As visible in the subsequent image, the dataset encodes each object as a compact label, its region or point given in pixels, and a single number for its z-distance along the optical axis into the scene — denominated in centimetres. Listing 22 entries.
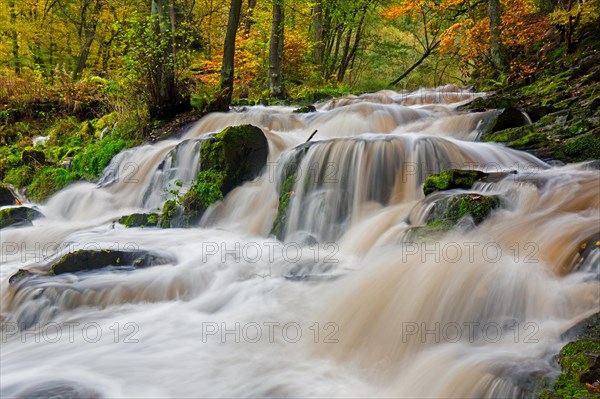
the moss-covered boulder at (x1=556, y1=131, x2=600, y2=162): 569
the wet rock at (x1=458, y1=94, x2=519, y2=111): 858
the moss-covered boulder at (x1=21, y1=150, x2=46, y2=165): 948
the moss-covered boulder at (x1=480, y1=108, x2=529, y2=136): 737
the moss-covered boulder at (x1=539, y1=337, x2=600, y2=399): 227
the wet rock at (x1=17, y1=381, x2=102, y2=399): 305
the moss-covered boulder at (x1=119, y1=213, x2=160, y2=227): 681
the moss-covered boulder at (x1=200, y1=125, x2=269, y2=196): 711
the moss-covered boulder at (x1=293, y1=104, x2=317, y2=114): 1050
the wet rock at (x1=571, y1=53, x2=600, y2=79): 844
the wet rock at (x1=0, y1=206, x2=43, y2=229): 701
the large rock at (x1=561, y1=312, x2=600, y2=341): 277
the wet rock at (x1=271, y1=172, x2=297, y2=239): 611
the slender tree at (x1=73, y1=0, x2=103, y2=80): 1830
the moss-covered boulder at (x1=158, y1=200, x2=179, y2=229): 682
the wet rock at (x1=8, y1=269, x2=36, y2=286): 449
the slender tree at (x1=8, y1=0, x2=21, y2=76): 1773
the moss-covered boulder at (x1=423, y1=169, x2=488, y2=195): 517
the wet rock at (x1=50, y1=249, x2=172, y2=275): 470
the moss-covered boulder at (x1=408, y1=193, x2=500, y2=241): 426
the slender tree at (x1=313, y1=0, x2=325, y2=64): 1474
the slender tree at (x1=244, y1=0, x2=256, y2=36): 1585
